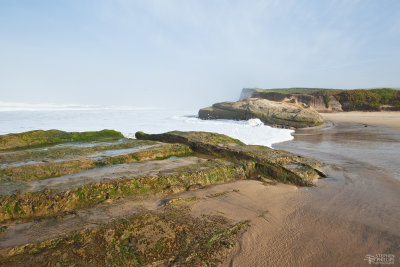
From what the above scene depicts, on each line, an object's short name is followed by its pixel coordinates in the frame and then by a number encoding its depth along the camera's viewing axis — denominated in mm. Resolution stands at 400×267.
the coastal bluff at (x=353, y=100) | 27138
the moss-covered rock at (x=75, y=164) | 3381
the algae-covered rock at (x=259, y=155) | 4184
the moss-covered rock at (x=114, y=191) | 2559
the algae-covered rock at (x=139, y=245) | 1840
